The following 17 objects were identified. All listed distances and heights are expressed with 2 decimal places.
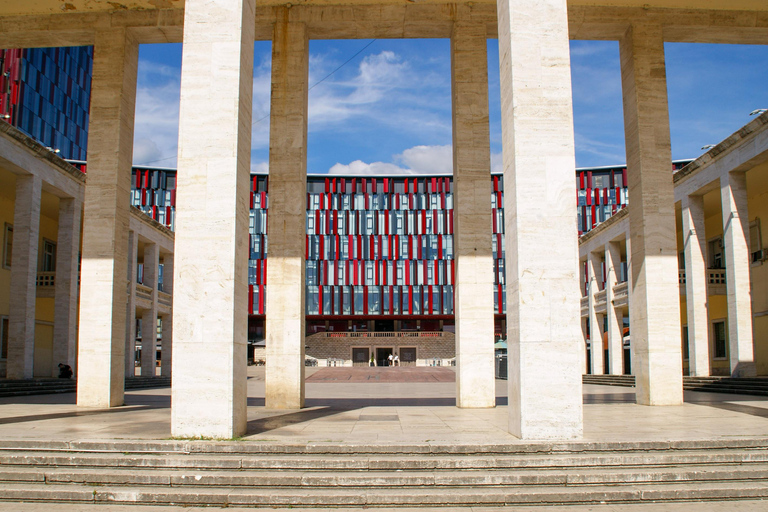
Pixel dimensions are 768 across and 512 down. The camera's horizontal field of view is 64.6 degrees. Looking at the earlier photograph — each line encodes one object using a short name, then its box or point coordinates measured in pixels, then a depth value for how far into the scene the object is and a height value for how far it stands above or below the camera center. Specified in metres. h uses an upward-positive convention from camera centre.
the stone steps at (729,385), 19.38 -2.28
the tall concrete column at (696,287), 25.53 +1.36
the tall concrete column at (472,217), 14.21 +2.46
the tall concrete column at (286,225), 14.26 +2.29
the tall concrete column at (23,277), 24.75 +1.85
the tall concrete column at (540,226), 8.56 +1.36
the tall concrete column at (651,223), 14.84 +2.38
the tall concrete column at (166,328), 37.47 -0.43
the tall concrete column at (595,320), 38.81 -0.03
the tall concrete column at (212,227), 8.84 +1.42
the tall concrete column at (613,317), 35.53 +0.15
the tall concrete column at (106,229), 14.84 +2.31
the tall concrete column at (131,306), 33.78 +0.85
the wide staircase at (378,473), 6.89 -1.84
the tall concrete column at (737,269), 23.16 +1.92
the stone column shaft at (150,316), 37.50 +0.36
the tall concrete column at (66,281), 27.88 +1.88
